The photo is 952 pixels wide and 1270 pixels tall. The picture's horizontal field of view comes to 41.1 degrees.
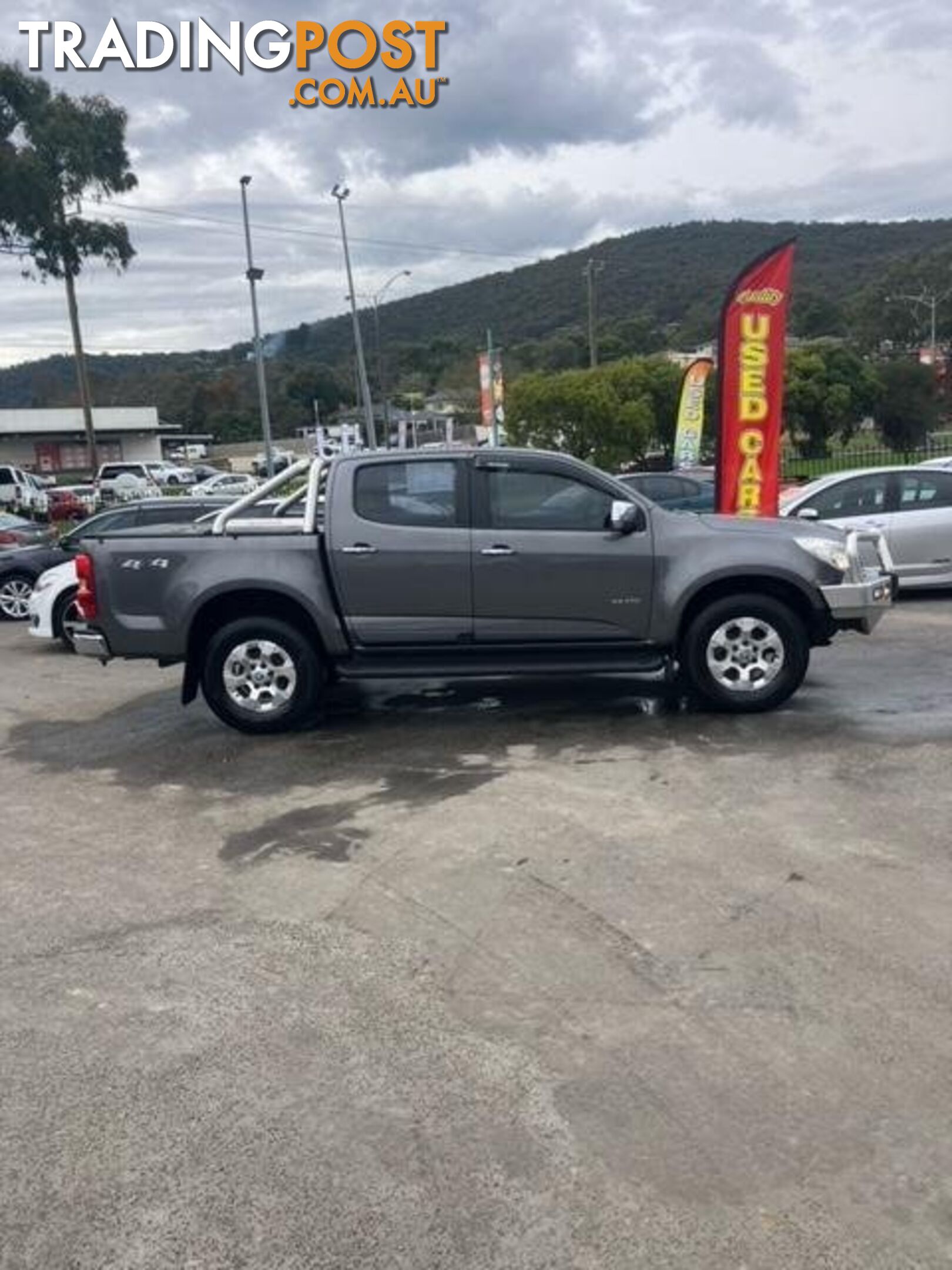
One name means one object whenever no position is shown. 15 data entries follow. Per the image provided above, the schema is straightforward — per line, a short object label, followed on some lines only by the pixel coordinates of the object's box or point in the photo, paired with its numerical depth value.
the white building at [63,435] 83.06
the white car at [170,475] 65.38
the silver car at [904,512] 13.60
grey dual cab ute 8.29
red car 40.19
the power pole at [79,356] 38.84
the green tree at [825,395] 49.94
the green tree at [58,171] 35.16
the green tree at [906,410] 54.28
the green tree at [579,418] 41.03
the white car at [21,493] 39.81
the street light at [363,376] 44.44
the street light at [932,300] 71.31
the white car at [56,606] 12.87
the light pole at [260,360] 41.53
